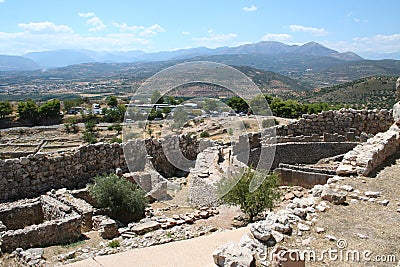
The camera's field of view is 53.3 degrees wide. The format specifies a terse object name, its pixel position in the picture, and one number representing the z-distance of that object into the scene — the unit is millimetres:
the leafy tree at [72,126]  66744
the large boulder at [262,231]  5371
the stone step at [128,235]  8672
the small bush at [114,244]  7869
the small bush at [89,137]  52325
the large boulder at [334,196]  6742
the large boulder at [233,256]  4793
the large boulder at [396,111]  12969
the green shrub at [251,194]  9195
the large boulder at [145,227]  8914
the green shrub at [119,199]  10367
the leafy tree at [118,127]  60300
